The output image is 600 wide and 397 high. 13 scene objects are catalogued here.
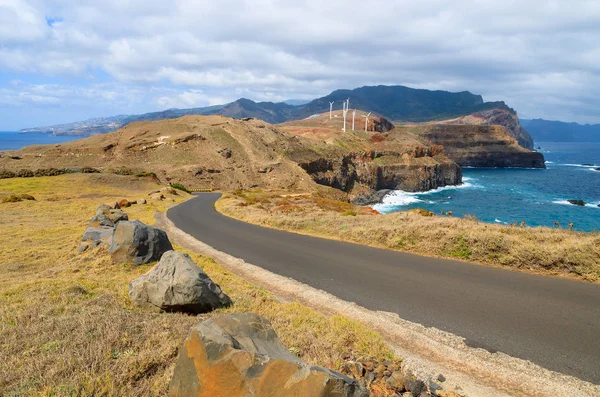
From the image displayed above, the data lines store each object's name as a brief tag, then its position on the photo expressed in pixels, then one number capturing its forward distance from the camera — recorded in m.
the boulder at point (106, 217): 19.86
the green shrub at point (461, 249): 14.09
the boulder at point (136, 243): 13.94
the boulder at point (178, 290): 8.59
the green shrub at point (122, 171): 70.88
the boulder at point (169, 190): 54.66
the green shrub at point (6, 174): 60.84
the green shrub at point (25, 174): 62.88
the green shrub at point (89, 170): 67.05
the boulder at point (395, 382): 5.73
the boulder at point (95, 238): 16.09
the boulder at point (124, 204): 39.31
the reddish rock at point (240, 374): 4.10
